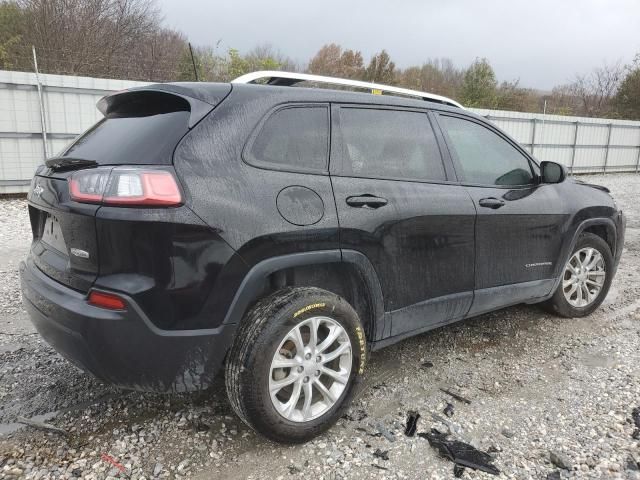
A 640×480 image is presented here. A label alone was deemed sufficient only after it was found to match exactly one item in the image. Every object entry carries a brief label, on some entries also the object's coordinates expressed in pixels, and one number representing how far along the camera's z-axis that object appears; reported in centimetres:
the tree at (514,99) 2952
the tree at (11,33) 1734
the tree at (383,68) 3494
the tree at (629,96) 2691
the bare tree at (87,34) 1602
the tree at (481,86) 2956
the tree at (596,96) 3137
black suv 205
